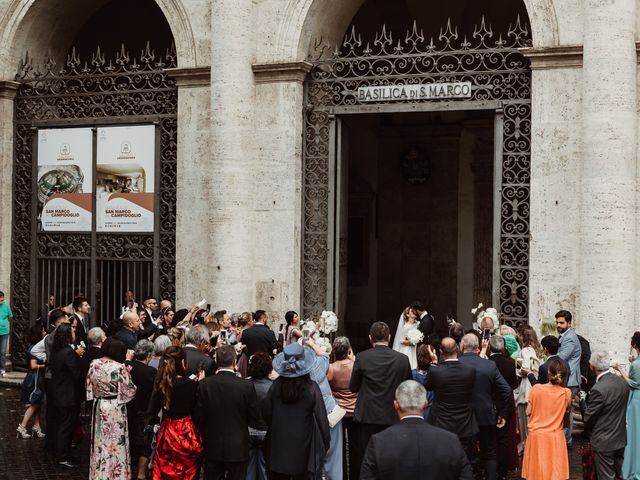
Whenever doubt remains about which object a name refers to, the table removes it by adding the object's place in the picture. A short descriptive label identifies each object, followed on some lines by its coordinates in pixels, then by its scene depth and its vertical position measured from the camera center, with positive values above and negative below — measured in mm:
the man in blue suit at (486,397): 9242 -1485
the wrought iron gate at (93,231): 16500 +595
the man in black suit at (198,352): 9109 -1087
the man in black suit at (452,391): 8711 -1335
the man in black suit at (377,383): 8734 -1272
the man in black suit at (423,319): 13203 -1057
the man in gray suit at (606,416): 8742 -1542
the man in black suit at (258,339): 11836 -1214
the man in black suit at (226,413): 8135 -1444
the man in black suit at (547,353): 9555 -1100
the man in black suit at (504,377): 9836 -1358
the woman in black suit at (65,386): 10844 -1648
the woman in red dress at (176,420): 8398 -1557
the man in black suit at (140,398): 9594 -1560
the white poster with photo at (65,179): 16984 +995
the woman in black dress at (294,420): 7941 -1462
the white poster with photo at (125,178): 16500 +993
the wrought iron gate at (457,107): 14125 +1678
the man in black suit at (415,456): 5500 -1201
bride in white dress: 13391 -1152
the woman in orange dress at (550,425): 8617 -1612
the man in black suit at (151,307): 14297 -1013
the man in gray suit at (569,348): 11383 -1222
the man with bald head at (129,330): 11227 -1069
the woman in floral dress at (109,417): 9258 -1693
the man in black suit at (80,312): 12758 -984
